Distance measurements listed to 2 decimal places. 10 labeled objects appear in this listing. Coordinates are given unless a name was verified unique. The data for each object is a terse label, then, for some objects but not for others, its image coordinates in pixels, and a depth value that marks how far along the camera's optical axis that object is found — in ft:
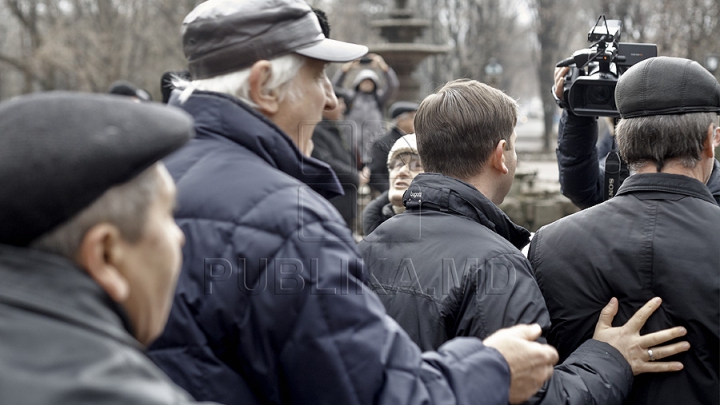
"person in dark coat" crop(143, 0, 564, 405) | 6.00
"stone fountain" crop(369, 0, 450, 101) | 49.96
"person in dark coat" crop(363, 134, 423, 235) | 14.70
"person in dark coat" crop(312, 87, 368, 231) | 24.20
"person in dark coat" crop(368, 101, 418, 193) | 23.26
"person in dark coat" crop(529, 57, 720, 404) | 8.16
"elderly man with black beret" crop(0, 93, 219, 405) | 3.80
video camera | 11.12
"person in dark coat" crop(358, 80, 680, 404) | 8.04
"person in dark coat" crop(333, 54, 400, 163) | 30.83
